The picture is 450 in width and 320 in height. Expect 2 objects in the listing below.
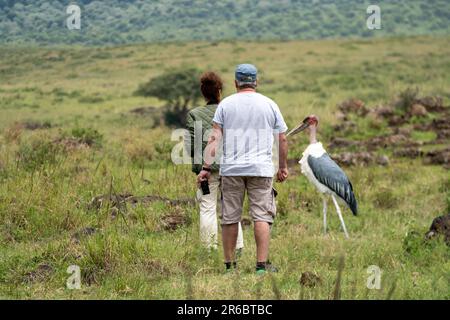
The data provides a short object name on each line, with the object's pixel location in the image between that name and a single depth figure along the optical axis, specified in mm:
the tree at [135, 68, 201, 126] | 42598
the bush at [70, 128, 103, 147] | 25773
